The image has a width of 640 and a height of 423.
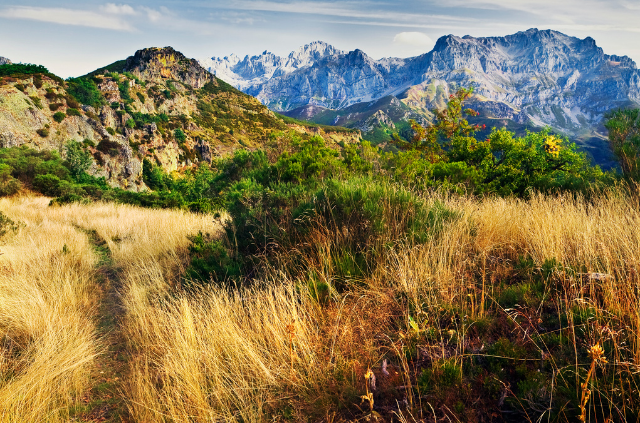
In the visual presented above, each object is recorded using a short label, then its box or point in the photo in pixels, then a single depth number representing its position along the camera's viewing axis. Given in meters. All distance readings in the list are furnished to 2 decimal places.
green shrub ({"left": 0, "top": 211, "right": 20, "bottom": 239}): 7.15
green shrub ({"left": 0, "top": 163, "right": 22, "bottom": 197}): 16.53
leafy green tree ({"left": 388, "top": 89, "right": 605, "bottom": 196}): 9.80
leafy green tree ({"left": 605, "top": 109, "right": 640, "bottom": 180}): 8.71
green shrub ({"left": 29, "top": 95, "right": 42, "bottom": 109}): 46.69
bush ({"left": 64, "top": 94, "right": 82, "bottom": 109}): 53.03
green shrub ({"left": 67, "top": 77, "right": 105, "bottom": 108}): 63.86
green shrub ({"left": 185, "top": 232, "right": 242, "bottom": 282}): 4.58
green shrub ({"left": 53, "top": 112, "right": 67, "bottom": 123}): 48.47
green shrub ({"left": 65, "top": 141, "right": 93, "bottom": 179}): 40.62
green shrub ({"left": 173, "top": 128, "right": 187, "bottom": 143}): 81.25
